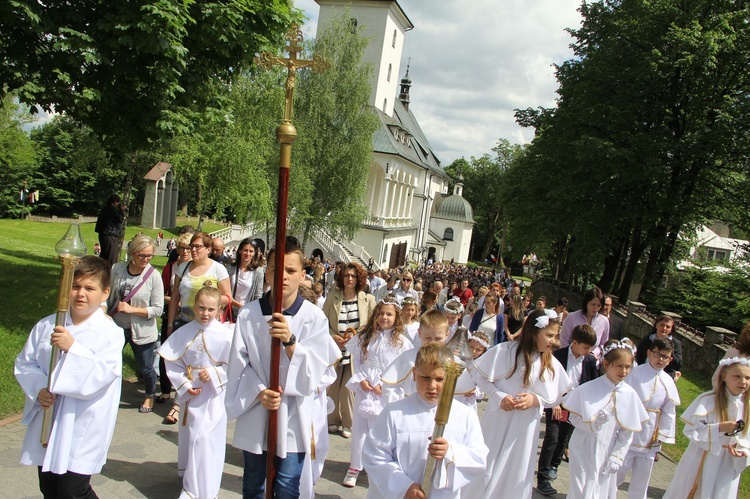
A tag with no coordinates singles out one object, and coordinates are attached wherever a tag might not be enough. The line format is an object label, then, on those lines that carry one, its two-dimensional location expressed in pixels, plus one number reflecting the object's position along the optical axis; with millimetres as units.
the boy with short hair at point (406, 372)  5574
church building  50656
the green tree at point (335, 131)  32250
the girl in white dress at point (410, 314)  7184
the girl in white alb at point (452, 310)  7898
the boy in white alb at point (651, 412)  5695
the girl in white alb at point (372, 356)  5910
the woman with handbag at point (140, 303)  6406
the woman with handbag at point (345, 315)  7086
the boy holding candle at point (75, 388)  3434
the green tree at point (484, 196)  84062
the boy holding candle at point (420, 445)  3379
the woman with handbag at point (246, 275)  7789
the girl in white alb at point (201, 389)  4676
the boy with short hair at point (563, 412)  6281
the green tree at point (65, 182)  50000
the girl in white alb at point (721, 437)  5180
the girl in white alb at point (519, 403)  5016
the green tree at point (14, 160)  39250
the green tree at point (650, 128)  20375
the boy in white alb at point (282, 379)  3629
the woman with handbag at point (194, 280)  6371
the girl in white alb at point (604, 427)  5246
